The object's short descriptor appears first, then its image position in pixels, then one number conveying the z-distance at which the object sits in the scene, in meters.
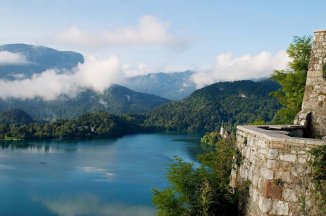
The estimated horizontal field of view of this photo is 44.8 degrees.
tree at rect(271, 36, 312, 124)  17.72
